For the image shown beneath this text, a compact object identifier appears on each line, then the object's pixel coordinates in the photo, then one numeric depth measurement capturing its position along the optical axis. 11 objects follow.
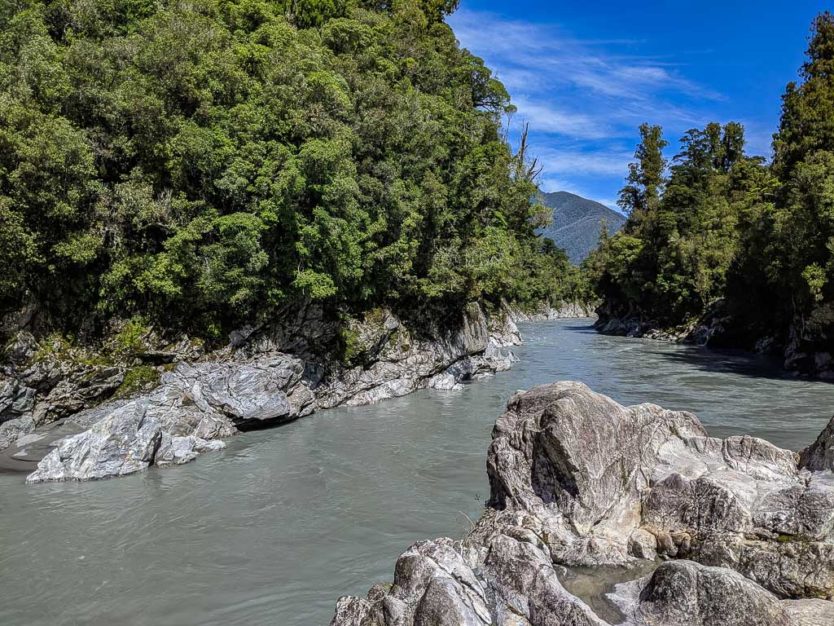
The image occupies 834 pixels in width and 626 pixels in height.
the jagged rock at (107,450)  13.59
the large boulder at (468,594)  6.07
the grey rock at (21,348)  16.69
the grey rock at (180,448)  14.86
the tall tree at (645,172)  68.00
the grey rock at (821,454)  8.95
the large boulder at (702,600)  5.67
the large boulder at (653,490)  7.41
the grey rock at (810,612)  5.81
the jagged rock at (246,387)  18.05
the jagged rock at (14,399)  16.06
